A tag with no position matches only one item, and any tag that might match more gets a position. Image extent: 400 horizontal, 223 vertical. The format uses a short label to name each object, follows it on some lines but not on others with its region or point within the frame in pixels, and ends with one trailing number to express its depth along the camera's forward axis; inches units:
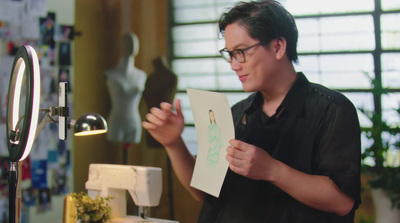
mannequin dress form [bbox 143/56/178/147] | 159.5
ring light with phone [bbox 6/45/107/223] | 51.2
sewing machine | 72.3
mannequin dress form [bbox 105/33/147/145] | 159.5
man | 53.1
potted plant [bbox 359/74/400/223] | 133.1
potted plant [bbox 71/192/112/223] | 66.2
